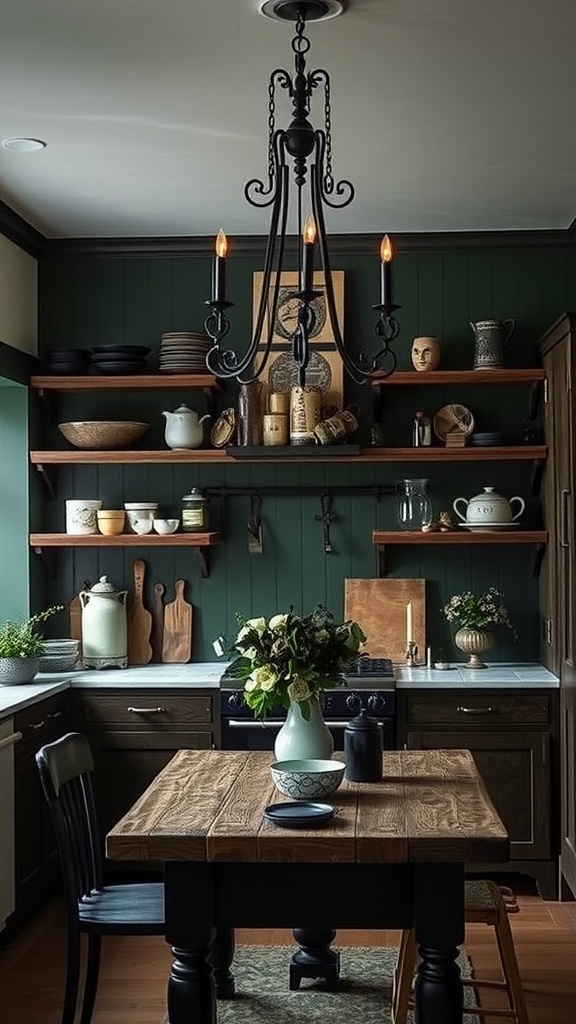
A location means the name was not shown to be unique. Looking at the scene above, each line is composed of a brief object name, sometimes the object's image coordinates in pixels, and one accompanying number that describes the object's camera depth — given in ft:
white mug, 18.63
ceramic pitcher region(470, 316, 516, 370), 18.22
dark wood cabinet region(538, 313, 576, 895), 16.17
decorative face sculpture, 18.25
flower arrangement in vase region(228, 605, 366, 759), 10.98
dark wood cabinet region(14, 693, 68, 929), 15.55
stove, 16.81
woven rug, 12.92
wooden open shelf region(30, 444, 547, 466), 18.02
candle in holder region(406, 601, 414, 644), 18.61
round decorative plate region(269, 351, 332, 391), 18.81
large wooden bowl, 18.38
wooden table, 9.44
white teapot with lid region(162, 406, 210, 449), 18.48
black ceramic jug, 11.48
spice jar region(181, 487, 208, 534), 18.56
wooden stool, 11.78
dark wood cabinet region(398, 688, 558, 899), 17.01
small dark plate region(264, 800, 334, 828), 9.81
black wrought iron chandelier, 10.07
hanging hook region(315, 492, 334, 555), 18.93
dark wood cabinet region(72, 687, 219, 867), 17.29
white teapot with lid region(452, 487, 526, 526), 18.11
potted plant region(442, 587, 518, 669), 18.19
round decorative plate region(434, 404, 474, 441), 18.70
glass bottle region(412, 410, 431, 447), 18.42
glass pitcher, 18.47
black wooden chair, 11.31
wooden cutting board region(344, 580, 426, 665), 18.76
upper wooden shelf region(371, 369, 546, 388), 17.98
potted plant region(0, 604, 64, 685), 16.60
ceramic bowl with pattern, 10.64
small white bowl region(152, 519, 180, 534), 18.49
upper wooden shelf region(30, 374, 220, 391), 18.25
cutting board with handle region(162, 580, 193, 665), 19.01
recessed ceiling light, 14.07
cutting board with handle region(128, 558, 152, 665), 18.99
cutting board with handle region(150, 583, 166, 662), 19.08
